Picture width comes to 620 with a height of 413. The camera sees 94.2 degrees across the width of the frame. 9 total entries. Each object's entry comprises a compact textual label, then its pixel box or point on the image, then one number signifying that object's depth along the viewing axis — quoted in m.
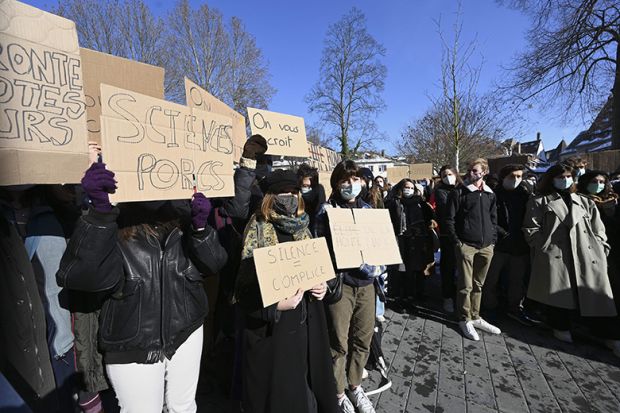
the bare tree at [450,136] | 12.77
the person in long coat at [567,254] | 3.54
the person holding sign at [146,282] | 1.31
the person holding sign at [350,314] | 2.47
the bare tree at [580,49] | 10.09
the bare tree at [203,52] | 16.31
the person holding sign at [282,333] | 1.85
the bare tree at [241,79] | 17.83
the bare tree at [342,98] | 22.42
